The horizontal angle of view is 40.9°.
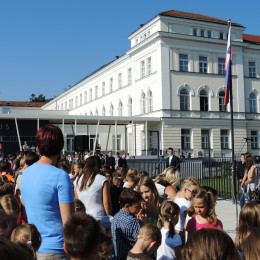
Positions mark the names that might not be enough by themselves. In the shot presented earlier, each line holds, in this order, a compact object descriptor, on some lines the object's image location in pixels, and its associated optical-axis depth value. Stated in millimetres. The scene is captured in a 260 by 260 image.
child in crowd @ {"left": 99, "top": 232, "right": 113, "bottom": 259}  2831
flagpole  12741
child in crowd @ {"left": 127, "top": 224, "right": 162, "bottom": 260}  3523
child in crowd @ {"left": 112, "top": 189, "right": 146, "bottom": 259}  4117
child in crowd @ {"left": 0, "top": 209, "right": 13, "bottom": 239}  3105
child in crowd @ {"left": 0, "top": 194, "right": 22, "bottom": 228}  4020
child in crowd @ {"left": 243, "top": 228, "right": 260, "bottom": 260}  1857
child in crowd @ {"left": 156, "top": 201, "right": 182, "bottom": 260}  4305
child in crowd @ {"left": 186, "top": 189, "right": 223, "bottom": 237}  4641
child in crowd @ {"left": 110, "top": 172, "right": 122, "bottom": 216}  6417
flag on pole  13161
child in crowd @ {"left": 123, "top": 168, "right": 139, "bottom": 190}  6961
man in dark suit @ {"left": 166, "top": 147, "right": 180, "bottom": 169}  15281
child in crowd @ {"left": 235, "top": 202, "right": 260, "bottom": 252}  3742
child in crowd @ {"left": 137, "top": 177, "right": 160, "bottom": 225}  5137
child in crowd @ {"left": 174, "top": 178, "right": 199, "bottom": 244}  5406
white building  40375
